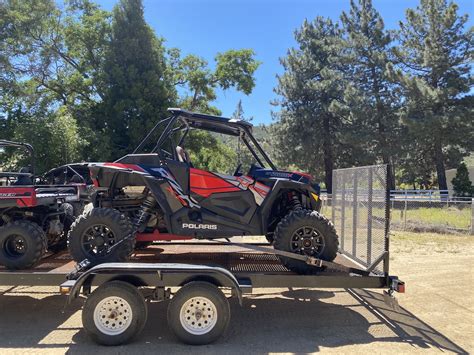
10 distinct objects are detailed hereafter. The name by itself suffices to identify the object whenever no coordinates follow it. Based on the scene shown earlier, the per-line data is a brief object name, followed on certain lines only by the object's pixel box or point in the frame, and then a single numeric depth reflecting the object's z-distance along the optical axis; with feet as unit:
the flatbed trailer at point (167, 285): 15.76
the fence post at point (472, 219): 45.52
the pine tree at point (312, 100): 114.21
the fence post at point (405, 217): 49.27
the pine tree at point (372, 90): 102.73
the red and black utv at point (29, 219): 18.19
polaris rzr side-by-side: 17.81
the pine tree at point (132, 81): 67.87
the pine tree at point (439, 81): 88.99
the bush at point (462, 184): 94.84
